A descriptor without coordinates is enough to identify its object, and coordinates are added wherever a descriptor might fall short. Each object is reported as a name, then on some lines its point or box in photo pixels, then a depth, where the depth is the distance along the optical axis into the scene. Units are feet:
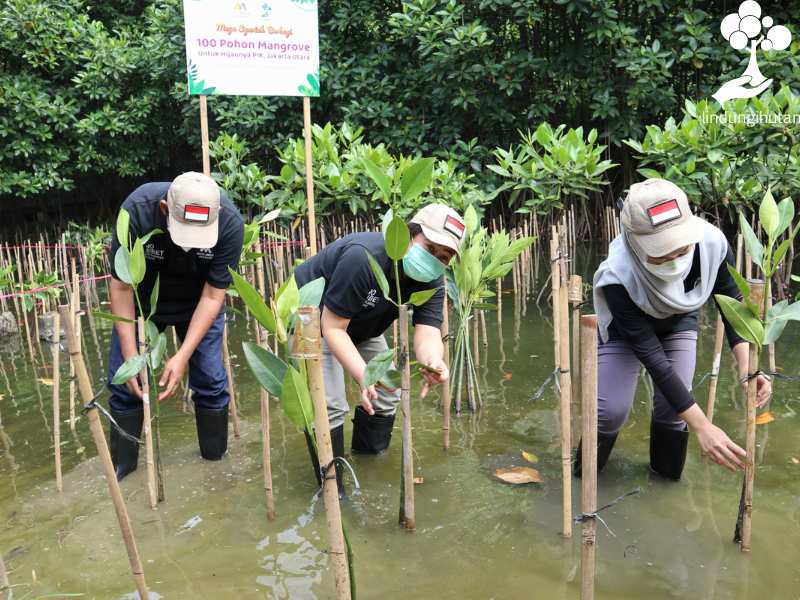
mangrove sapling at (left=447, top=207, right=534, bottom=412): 11.64
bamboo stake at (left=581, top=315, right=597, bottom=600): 5.63
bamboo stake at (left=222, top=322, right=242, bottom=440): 11.09
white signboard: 13.10
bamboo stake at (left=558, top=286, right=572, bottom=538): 7.73
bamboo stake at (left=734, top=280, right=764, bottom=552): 7.27
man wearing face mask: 7.80
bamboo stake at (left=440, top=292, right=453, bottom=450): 10.61
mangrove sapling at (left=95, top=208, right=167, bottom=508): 7.55
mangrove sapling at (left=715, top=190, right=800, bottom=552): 7.20
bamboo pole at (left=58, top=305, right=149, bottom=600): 5.64
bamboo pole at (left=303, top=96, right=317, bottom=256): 13.25
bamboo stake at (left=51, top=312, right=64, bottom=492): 9.64
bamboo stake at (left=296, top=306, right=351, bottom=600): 4.99
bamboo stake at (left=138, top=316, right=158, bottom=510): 8.29
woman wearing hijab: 7.69
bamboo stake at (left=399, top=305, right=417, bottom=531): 7.26
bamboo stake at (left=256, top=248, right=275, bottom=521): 8.57
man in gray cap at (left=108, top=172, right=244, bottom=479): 8.59
